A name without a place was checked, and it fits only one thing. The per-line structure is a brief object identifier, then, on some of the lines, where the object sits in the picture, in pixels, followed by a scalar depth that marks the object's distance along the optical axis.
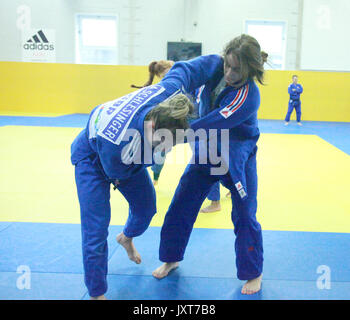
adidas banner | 13.38
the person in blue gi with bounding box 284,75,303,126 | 10.64
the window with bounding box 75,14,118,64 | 13.92
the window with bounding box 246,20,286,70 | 13.72
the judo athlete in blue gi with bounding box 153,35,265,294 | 1.95
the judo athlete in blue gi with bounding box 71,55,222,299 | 1.72
